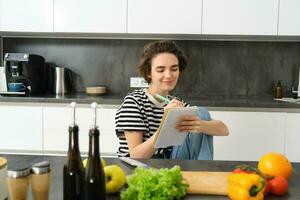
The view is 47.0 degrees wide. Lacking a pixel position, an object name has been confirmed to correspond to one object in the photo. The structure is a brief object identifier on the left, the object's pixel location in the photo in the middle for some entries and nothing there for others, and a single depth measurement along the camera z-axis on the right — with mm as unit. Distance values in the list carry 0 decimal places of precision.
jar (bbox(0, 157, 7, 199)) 890
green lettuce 872
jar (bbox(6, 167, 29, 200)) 810
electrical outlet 3123
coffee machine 2709
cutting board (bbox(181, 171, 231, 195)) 1021
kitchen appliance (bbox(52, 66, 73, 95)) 2969
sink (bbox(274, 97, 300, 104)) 2645
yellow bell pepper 911
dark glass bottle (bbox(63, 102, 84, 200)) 846
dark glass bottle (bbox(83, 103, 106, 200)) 820
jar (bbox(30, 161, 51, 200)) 829
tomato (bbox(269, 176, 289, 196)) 1012
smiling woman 1563
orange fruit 1083
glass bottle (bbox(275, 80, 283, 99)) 2930
